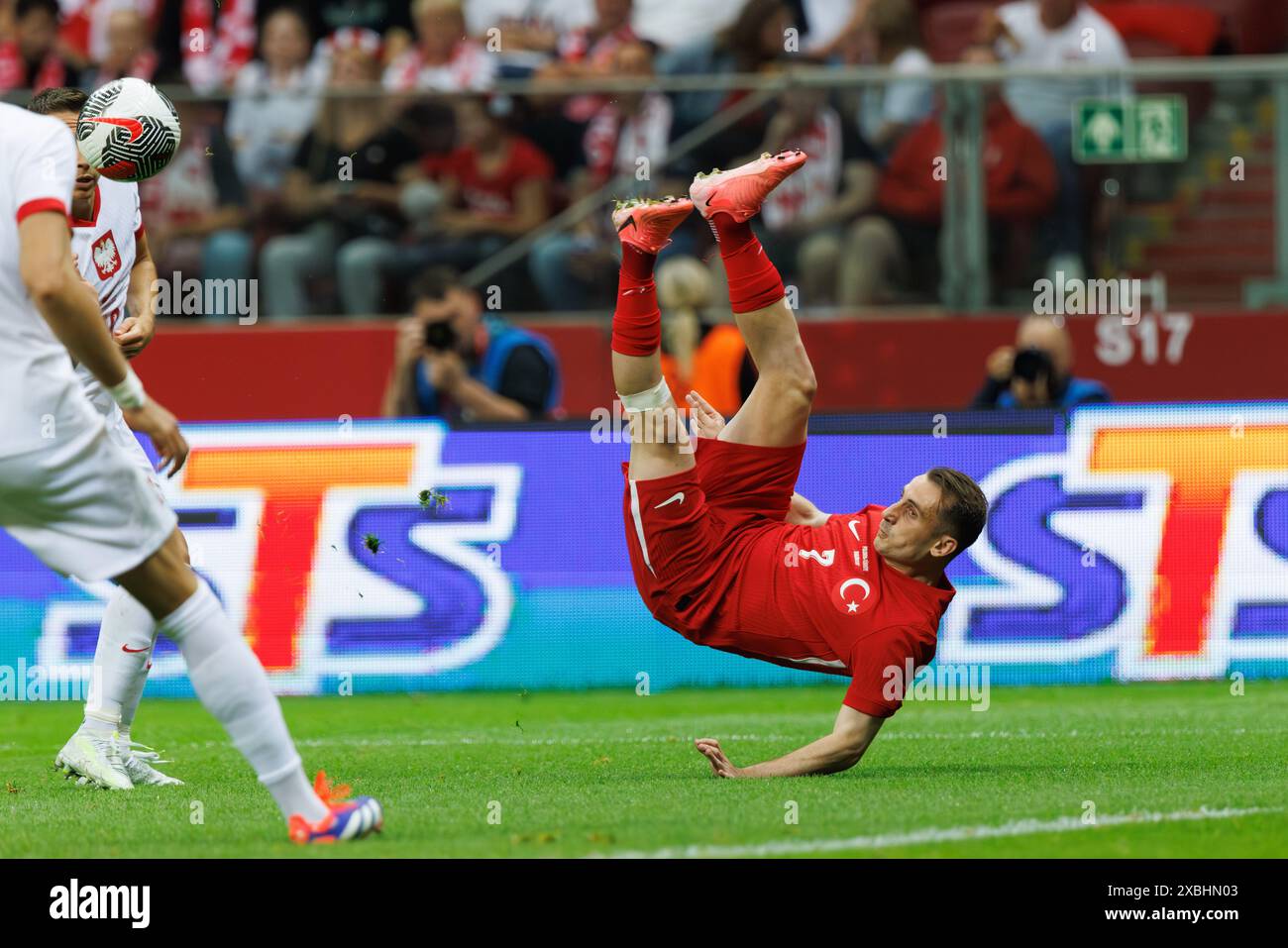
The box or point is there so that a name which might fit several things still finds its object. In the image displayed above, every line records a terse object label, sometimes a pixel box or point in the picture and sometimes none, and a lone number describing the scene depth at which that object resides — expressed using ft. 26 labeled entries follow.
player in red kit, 25.68
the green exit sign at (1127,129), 44.34
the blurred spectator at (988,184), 44.39
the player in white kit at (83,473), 18.38
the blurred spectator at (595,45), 49.62
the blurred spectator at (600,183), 45.52
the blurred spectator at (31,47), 52.95
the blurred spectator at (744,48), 49.90
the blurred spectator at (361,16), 52.06
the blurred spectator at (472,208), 45.88
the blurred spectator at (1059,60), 44.34
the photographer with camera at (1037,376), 41.83
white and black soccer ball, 23.21
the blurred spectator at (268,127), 45.52
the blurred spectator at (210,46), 52.65
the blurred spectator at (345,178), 45.65
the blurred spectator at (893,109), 44.39
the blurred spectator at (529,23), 50.96
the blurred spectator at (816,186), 44.50
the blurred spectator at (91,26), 52.95
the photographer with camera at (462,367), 43.34
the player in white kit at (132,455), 26.55
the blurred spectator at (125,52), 50.96
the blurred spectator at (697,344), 44.19
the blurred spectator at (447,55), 49.70
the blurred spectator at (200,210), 45.62
